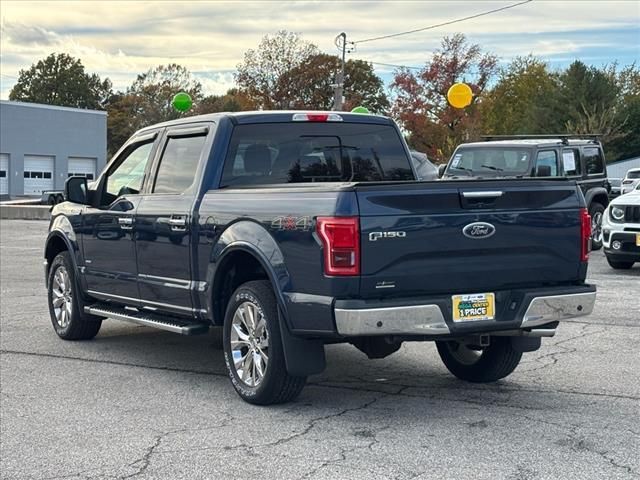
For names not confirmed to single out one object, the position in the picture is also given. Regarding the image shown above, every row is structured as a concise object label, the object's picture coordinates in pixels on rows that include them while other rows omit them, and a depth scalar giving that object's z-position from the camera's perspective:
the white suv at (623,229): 13.96
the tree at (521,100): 59.09
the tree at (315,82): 65.31
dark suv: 16.45
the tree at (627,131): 56.72
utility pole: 40.34
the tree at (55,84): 106.25
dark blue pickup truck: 5.63
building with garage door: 61.69
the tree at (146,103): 86.56
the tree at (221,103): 76.71
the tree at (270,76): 64.44
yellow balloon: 28.53
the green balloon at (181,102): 31.97
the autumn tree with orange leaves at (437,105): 56.19
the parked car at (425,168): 17.67
